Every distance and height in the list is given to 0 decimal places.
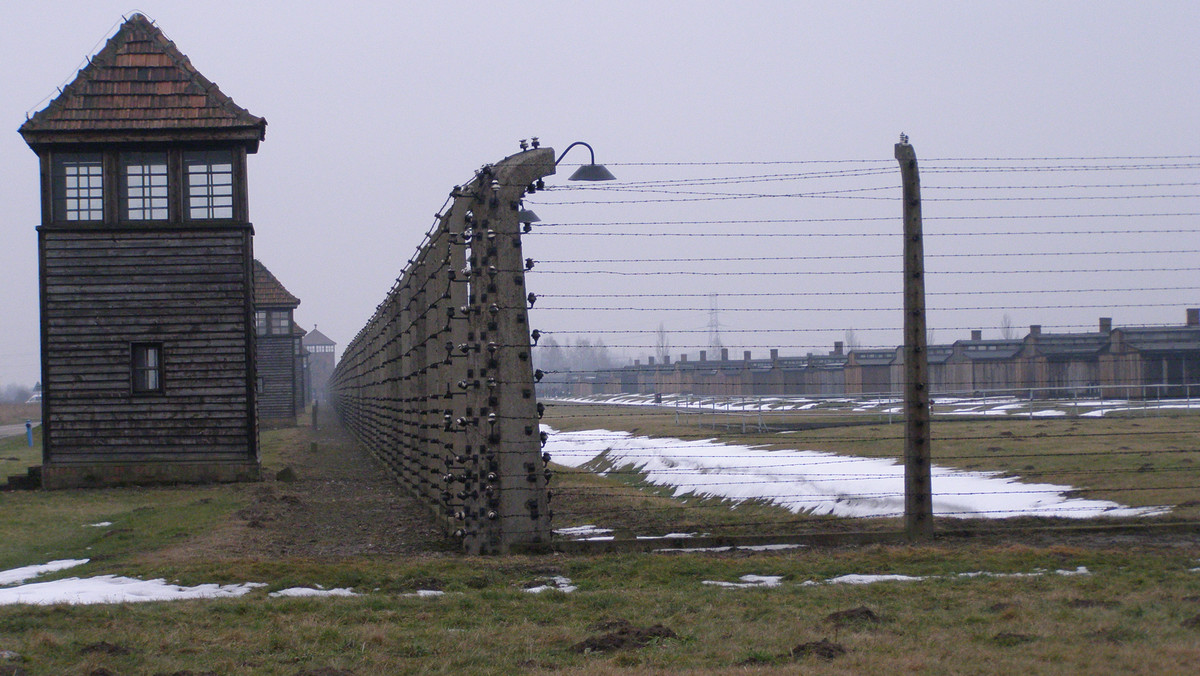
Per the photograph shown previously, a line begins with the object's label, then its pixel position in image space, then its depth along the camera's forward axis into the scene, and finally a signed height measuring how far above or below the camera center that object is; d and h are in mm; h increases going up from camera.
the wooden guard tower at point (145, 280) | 39031 +2375
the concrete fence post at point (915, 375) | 19141 +263
